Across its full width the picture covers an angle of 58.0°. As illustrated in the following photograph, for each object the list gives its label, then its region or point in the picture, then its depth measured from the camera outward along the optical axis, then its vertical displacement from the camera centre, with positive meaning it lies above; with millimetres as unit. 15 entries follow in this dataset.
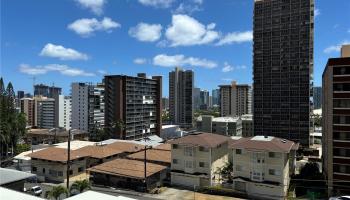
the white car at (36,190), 42719 -12019
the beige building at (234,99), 176875 +2855
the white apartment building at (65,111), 148500 -3773
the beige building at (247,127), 124188 -9101
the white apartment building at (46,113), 150500 -4752
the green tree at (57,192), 36688 -10357
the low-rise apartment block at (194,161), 47625 -8769
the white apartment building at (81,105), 128375 -714
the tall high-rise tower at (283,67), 98625 +12025
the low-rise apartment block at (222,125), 122781 -8529
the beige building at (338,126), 43031 -2976
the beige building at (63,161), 52406 -10156
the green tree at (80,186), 41094 -10781
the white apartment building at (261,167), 42375 -8760
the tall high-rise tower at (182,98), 176500 +3219
